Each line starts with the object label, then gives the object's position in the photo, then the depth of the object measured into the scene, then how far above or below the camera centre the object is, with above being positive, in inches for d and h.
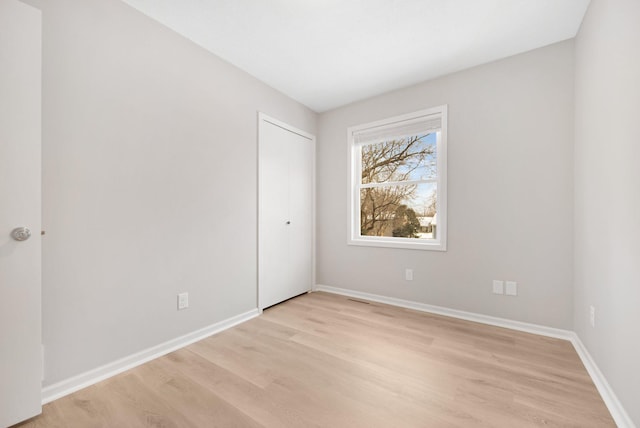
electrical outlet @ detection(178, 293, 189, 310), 82.9 -28.9
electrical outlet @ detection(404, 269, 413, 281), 116.0 -27.8
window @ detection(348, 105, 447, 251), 112.3 +14.8
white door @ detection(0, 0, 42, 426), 49.0 +0.4
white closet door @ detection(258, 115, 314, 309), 114.7 -0.1
